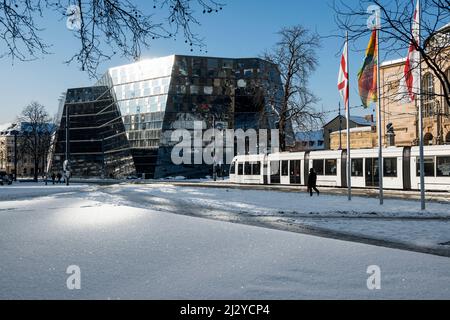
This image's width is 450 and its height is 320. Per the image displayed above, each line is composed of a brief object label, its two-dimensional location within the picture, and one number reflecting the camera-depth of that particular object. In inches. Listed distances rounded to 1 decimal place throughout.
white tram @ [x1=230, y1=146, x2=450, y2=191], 934.4
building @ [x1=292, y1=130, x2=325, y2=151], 3521.2
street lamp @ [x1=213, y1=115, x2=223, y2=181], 2412.2
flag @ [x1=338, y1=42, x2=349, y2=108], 764.0
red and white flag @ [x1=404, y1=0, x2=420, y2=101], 379.4
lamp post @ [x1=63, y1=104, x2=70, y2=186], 1555.1
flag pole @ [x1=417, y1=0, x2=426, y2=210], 620.9
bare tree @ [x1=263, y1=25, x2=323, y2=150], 1275.8
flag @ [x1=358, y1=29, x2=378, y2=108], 653.3
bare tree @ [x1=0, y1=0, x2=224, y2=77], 225.5
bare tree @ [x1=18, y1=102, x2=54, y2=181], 2156.7
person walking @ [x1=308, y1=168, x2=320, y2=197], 905.5
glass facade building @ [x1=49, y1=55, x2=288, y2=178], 2458.2
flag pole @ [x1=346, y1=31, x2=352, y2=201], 772.9
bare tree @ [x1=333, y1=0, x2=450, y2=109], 331.8
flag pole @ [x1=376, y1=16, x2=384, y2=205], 679.1
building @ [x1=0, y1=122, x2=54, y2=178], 4582.4
